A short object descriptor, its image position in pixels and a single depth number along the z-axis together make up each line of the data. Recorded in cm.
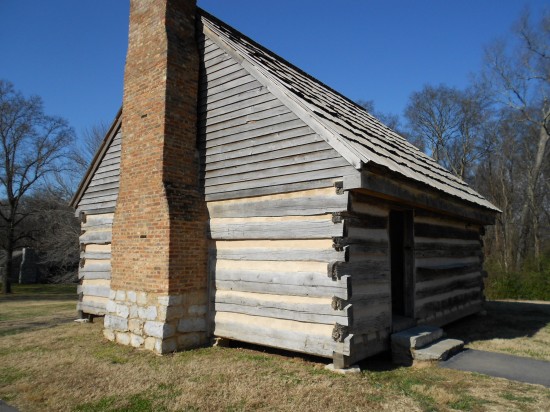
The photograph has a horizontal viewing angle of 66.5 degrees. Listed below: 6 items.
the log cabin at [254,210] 641
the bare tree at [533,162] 2359
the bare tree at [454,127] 2950
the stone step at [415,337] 665
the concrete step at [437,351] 641
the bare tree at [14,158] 2528
